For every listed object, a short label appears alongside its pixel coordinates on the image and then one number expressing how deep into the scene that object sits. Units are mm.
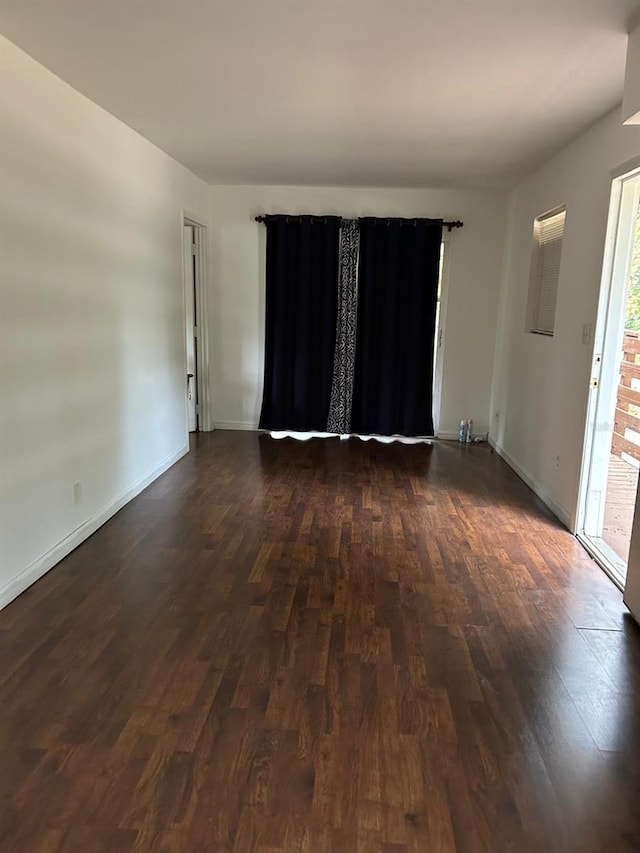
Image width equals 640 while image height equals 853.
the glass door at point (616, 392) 3277
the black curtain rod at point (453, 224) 5812
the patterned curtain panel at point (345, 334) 5898
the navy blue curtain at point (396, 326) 5836
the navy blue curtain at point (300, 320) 5898
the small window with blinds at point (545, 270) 4547
